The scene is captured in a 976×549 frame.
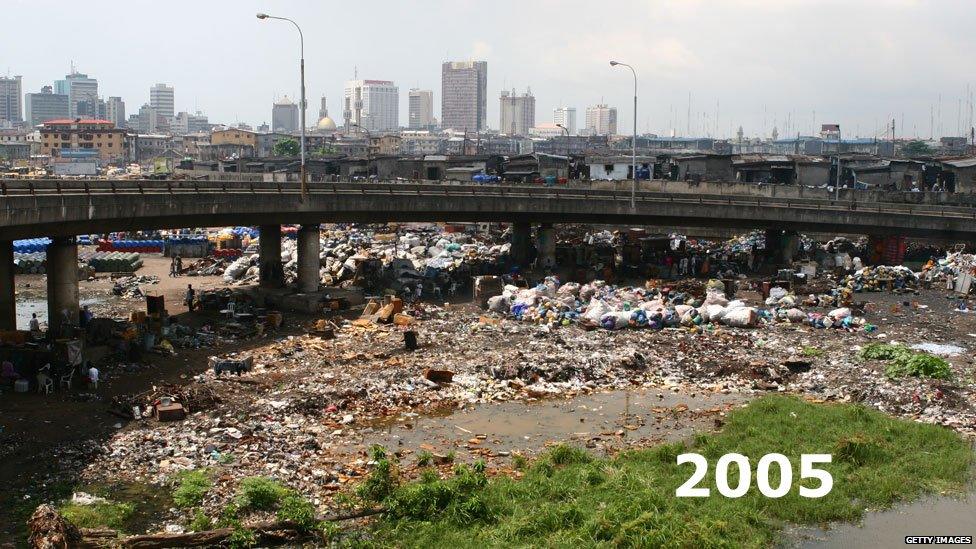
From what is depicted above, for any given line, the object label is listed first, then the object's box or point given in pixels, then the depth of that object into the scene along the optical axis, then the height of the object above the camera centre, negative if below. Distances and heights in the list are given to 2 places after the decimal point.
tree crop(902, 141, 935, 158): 145.12 +3.05
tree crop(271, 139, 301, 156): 143.00 +2.45
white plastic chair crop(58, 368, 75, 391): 26.41 -5.89
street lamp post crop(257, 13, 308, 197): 39.32 +1.97
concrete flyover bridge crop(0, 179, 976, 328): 31.53 -1.98
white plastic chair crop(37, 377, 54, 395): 25.95 -5.91
